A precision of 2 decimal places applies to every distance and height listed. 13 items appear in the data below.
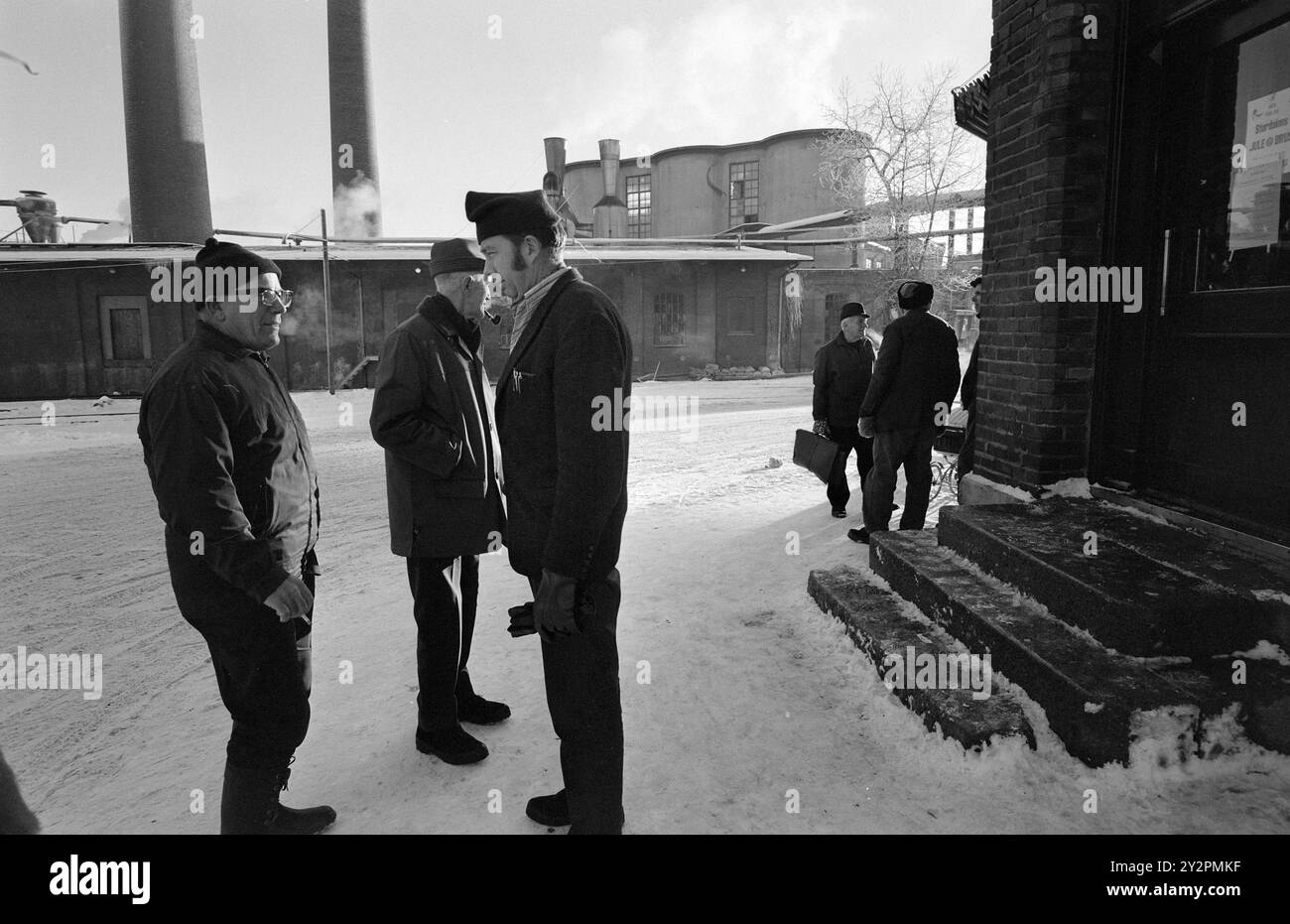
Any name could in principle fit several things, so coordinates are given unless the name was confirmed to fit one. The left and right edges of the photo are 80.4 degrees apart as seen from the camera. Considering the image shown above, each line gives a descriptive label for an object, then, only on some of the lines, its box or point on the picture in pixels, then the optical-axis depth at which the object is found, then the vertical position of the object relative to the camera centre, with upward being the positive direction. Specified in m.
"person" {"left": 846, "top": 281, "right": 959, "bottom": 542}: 5.38 -0.27
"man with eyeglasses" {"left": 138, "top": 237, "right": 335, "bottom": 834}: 2.12 -0.44
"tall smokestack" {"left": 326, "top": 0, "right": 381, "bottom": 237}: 26.22 +8.31
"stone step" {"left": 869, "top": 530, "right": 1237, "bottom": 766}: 2.60 -1.16
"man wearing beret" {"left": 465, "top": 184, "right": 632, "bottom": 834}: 2.08 -0.31
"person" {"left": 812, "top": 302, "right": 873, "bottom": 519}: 6.35 -0.25
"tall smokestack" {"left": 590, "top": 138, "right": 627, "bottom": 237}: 41.31 +8.32
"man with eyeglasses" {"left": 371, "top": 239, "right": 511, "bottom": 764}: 2.91 -0.46
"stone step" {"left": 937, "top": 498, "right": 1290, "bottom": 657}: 2.82 -0.87
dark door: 3.22 +0.36
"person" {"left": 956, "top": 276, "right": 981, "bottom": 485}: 5.30 -0.42
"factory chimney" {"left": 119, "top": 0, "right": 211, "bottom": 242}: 22.91 +7.50
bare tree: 26.36 +6.14
